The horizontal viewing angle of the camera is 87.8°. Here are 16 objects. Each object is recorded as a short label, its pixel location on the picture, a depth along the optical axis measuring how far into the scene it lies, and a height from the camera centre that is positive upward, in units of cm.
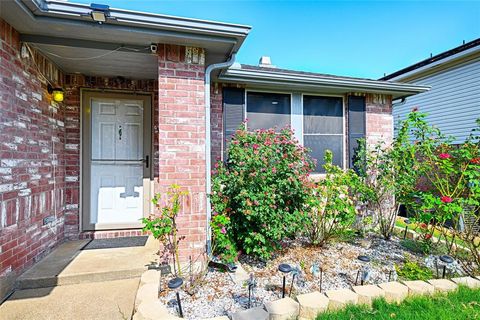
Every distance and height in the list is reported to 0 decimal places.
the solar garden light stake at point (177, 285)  192 -96
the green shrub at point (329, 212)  344 -71
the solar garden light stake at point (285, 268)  210 -91
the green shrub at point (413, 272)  265 -121
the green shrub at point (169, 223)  235 -58
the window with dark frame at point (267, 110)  441 +93
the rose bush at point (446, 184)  294 -30
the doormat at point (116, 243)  332 -112
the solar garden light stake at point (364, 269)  250 -117
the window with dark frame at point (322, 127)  466 +67
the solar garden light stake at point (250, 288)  207 -106
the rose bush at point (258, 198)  274 -43
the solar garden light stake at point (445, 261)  260 -103
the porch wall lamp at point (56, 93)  313 +88
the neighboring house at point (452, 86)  672 +219
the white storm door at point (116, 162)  371 +0
